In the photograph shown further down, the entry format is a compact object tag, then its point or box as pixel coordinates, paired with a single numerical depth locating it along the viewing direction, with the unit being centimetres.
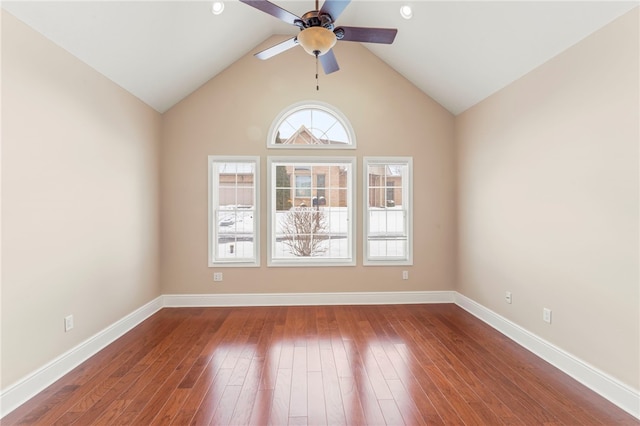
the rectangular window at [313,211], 462
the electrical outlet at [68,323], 270
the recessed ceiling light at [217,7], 324
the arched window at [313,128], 457
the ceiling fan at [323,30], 217
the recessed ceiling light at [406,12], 339
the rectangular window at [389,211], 466
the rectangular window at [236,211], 455
